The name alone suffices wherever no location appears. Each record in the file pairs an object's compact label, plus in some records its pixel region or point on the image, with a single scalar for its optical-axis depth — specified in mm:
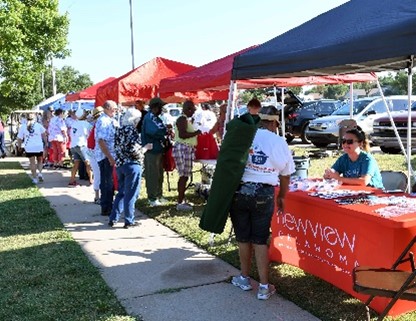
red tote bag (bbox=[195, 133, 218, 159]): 8922
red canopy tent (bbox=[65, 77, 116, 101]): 17797
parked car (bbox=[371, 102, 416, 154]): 14844
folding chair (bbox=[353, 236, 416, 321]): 3203
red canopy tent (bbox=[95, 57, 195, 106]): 10820
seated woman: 5116
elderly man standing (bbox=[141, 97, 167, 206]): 8242
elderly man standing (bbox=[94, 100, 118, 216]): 7344
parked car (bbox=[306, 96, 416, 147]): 17250
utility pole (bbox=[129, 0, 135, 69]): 32688
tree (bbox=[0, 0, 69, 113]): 16516
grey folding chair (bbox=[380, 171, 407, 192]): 5617
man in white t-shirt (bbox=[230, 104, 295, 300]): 4348
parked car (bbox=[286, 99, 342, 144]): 21406
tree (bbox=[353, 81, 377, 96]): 99488
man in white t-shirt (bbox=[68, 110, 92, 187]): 10933
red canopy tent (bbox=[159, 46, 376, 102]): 7570
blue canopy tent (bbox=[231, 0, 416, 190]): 3691
